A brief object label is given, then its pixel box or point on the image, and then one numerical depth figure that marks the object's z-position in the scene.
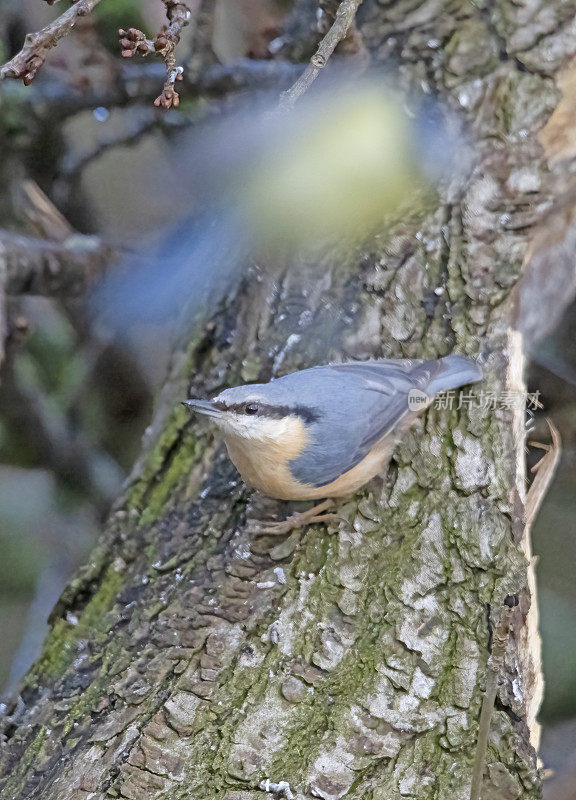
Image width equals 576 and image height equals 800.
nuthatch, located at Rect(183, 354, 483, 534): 6.07
